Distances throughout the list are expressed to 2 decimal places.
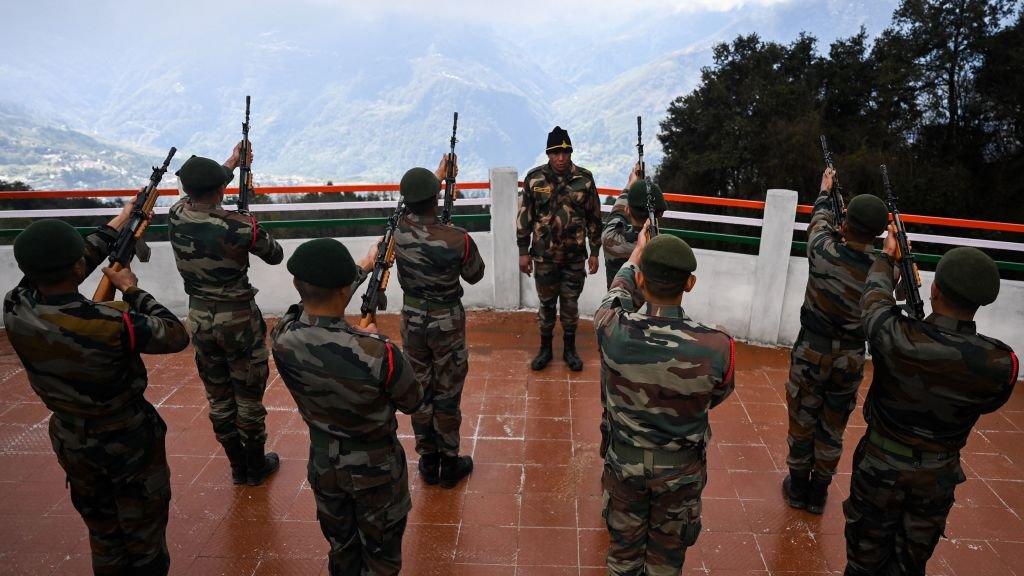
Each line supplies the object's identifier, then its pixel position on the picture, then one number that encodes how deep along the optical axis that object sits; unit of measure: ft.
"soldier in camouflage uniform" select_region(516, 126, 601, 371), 17.87
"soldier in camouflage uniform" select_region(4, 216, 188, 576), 9.00
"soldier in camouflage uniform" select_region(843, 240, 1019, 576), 8.79
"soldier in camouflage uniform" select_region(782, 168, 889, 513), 11.78
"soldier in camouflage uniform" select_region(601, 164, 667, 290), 14.32
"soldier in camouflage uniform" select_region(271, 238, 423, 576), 8.56
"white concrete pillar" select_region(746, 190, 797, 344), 20.04
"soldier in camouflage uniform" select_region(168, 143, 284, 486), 12.67
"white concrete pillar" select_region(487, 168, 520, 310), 22.91
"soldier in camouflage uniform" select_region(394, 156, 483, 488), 12.67
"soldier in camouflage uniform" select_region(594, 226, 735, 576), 8.59
